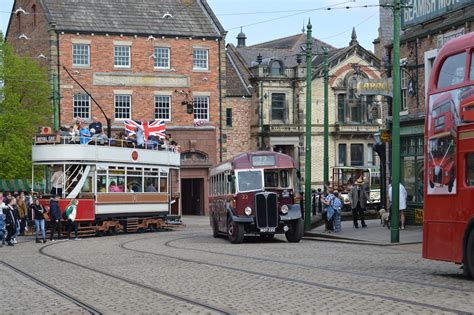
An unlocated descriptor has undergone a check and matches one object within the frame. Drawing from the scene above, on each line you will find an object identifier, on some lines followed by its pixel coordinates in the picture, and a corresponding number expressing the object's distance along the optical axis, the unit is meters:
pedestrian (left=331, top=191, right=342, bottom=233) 31.41
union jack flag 42.88
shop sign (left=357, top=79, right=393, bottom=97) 28.47
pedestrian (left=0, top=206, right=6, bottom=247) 30.24
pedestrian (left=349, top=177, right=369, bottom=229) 33.53
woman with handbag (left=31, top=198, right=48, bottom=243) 32.34
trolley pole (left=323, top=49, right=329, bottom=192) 42.02
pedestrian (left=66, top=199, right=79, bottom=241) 33.81
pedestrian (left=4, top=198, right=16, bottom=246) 30.83
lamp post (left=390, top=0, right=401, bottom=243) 25.78
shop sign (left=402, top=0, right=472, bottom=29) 30.11
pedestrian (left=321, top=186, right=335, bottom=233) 31.56
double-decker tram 34.56
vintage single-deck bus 28.64
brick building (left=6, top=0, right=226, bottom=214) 53.62
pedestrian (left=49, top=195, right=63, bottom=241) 32.84
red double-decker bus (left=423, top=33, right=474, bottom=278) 15.80
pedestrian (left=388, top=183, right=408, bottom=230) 29.86
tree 50.50
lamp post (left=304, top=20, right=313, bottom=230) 32.88
